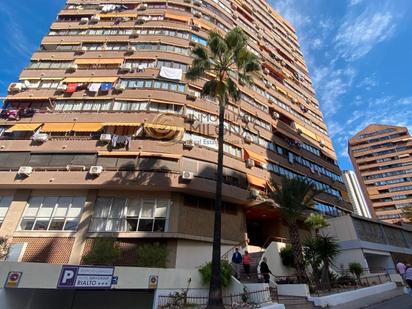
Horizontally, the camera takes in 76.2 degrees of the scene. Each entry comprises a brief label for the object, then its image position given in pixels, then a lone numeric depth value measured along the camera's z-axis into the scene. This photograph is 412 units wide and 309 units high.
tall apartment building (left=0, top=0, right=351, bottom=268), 17.89
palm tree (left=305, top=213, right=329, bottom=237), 20.61
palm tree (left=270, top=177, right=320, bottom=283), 15.45
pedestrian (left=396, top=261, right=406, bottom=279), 13.17
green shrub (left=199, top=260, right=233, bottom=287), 13.02
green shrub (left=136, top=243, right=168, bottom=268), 15.38
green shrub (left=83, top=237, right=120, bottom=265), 15.14
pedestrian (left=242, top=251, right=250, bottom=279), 15.30
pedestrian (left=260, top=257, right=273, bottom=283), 13.70
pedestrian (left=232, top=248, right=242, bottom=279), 14.48
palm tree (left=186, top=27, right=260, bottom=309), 16.61
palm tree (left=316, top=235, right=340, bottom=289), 15.28
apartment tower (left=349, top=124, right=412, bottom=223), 68.19
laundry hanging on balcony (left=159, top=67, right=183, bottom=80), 24.88
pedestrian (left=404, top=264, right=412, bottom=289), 10.10
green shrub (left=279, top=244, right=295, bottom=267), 17.53
